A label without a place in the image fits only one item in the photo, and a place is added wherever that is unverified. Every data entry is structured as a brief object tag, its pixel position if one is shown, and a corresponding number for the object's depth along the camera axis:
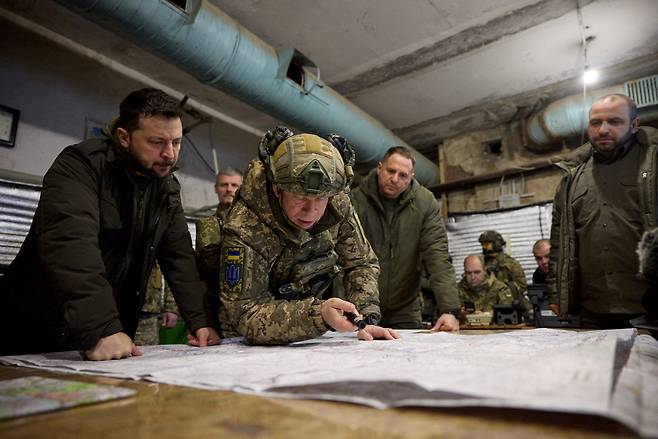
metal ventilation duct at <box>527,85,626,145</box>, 4.35
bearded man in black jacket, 1.08
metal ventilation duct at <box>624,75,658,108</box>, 4.05
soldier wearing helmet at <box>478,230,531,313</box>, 5.36
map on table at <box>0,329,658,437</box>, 0.44
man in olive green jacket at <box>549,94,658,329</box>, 2.22
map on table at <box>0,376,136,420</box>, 0.51
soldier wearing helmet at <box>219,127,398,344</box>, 1.29
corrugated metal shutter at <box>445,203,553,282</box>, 5.41
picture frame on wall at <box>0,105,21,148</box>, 3.12
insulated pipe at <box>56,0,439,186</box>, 2.32
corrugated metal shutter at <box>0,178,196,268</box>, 2.62
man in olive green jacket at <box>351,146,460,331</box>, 2.56
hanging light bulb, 4.24
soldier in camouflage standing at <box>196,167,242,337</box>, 1.59
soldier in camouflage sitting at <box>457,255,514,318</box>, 5.20
